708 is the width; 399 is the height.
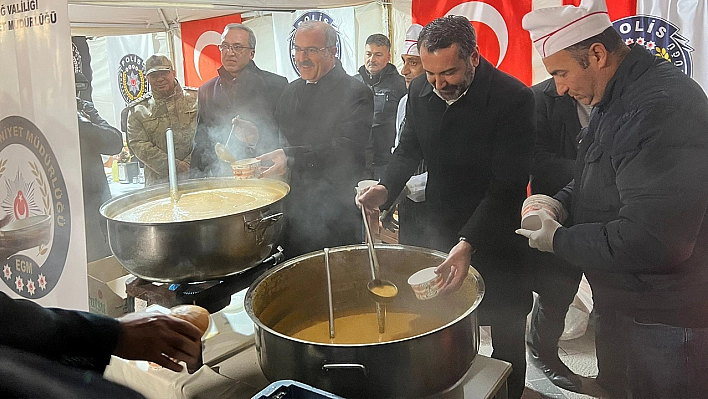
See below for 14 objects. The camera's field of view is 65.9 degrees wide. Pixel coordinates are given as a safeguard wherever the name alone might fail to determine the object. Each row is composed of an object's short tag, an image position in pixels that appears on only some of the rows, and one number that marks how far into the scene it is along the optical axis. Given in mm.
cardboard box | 1806
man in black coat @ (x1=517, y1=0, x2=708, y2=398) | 970
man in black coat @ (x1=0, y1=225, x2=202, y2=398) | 283
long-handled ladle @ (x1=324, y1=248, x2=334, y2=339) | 1315
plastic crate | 854
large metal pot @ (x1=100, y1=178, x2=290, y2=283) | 1229
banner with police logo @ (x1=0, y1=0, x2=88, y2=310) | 1480
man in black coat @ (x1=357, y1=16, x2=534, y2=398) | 1206
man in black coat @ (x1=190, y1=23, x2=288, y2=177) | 1668
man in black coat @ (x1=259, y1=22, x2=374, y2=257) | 1508
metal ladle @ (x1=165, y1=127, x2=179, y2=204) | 1614
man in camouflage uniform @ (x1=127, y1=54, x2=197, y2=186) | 1834
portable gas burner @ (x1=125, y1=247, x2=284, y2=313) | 1329
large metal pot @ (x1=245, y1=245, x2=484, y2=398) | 889
